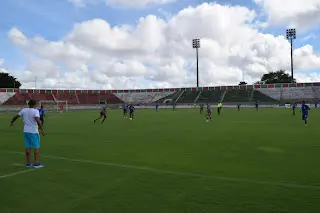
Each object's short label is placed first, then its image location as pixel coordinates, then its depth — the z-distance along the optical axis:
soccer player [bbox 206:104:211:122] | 24.83
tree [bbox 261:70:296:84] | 109.61
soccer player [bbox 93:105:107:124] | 24.24
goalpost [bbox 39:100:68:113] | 60.64
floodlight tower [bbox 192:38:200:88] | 83.00
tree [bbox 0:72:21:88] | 89.62
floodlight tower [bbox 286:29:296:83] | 72.44
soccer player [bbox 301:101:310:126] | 19.25
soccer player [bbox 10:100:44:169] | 7.30
